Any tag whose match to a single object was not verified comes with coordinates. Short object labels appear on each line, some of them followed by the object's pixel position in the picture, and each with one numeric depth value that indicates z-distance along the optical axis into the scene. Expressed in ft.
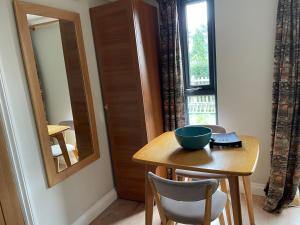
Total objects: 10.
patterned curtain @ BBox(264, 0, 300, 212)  6.41
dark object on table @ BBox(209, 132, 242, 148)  5.16
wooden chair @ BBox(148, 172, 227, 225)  4.04
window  7.93
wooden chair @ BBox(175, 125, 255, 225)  5.78
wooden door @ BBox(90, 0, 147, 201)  7.02
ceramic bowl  5.03
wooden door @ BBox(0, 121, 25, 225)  5.09
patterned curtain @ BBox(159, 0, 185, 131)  7.92
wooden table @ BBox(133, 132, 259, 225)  4.32
